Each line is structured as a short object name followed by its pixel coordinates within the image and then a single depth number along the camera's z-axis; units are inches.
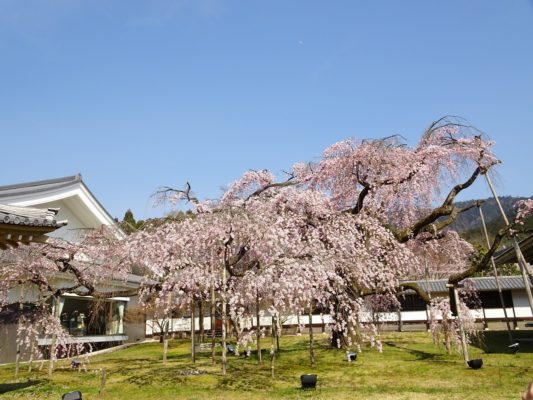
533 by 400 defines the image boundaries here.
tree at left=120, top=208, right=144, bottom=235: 1615.4
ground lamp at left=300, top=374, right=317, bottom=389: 415.5
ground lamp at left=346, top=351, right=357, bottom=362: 566.9
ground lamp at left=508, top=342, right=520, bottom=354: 600.4
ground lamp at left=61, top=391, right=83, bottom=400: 322.7
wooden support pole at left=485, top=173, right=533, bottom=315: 470.5
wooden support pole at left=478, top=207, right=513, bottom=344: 736.3
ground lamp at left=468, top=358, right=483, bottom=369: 492.7
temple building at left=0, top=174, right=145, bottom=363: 732.0
